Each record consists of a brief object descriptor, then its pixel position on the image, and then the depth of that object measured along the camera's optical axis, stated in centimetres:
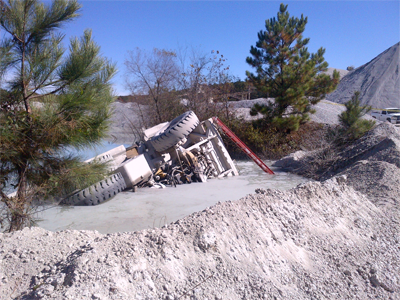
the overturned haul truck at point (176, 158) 772
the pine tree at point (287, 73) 1429
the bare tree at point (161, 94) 1630
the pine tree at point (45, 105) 387
